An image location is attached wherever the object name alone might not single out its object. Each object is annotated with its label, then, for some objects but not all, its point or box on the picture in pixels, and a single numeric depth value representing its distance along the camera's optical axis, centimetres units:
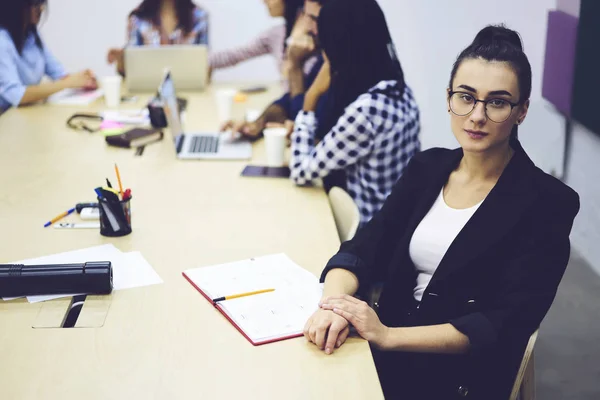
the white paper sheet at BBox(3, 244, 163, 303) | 155
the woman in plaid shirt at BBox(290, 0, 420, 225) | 210
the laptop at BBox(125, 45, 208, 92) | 344
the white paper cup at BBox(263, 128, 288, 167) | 241
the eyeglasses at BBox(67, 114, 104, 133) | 287
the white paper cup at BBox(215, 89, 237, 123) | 303
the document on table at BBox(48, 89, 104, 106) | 331
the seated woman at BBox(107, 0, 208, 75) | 403
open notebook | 135
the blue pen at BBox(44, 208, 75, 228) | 188
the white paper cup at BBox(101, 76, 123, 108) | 322
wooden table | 119
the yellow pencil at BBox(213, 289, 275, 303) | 146
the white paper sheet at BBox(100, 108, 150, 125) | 299
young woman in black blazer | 135
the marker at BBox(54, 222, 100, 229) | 187
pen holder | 178
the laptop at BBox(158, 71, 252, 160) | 254
